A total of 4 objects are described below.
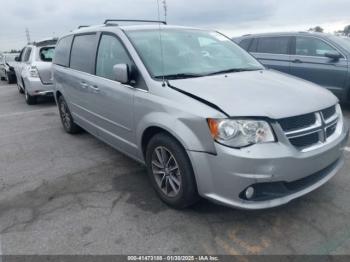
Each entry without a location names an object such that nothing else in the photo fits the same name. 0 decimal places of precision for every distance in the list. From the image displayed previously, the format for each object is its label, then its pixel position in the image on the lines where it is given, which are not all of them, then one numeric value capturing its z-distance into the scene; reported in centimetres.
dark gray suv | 630
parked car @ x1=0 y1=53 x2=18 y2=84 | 1519
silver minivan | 249
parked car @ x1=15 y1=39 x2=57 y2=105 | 851
